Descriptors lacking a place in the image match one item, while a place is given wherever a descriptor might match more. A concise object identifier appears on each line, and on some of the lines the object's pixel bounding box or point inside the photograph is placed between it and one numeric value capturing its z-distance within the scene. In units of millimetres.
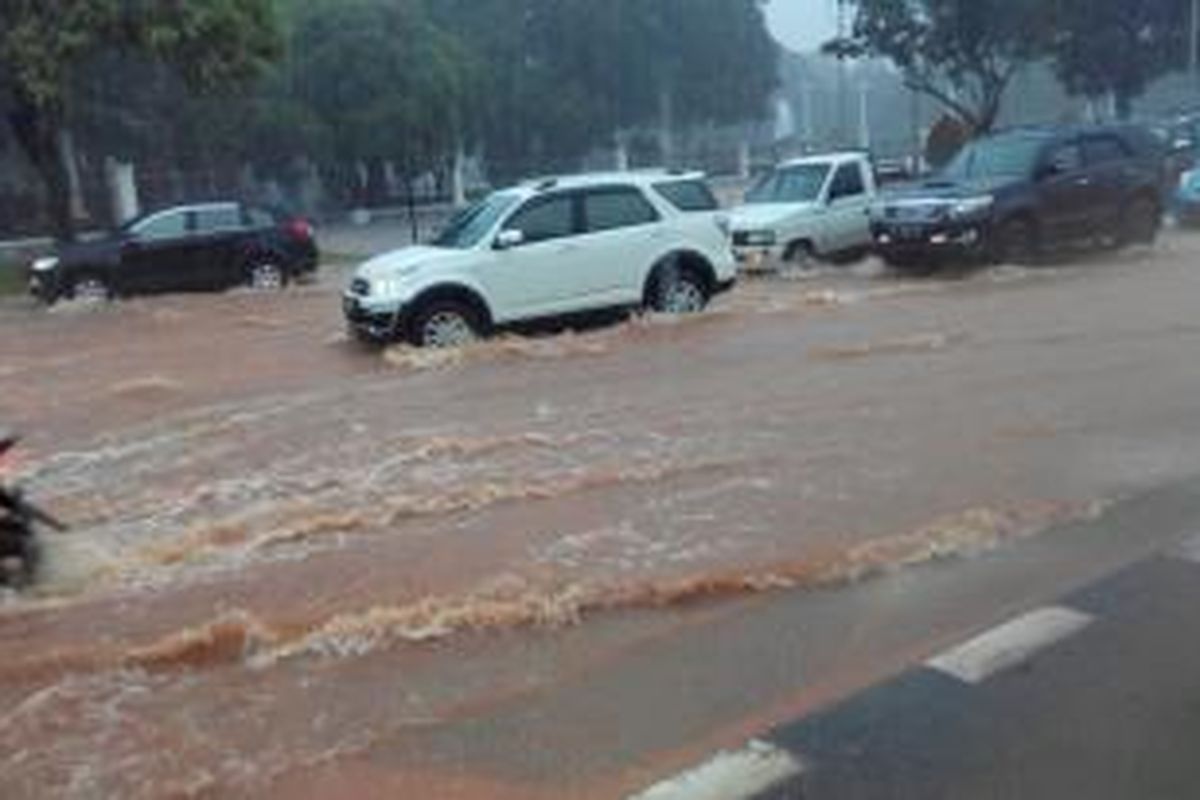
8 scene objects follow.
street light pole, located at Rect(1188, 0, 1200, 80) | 52688
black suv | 23078
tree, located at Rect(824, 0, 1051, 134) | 49688
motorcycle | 8453
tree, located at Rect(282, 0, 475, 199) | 53000
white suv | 18109
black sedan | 28016
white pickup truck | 25391
